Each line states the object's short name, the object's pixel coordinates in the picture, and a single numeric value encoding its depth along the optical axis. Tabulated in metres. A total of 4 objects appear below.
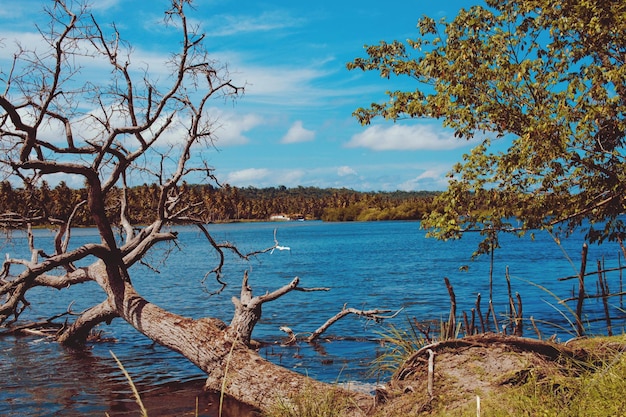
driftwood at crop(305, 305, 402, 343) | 13.55
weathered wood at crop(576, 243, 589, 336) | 9.72
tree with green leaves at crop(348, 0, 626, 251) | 10.10
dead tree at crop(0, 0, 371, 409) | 10.39
